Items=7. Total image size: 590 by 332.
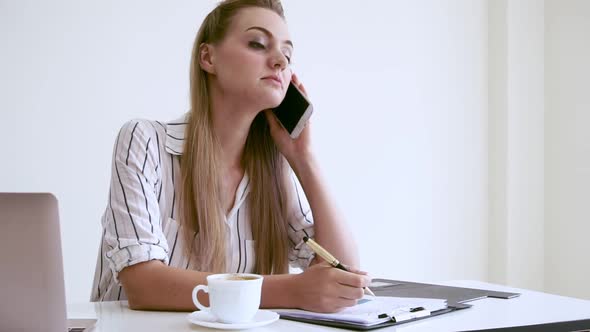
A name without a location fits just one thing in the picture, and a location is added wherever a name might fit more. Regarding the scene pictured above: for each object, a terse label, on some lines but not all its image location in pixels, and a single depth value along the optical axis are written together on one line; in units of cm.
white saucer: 102
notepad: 108
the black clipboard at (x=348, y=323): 105
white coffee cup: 103
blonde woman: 144
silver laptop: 79
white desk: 106
